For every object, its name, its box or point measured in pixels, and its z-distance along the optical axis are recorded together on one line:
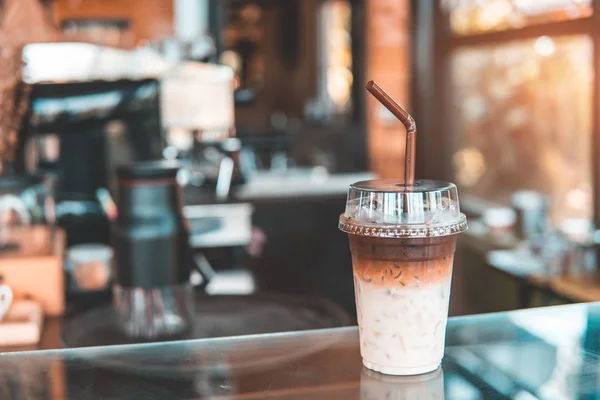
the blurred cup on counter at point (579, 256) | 2.84
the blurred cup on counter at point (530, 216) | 3.41
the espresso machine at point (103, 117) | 1.89
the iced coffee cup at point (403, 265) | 0.83
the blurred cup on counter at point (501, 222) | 3.65
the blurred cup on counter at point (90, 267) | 1.62
